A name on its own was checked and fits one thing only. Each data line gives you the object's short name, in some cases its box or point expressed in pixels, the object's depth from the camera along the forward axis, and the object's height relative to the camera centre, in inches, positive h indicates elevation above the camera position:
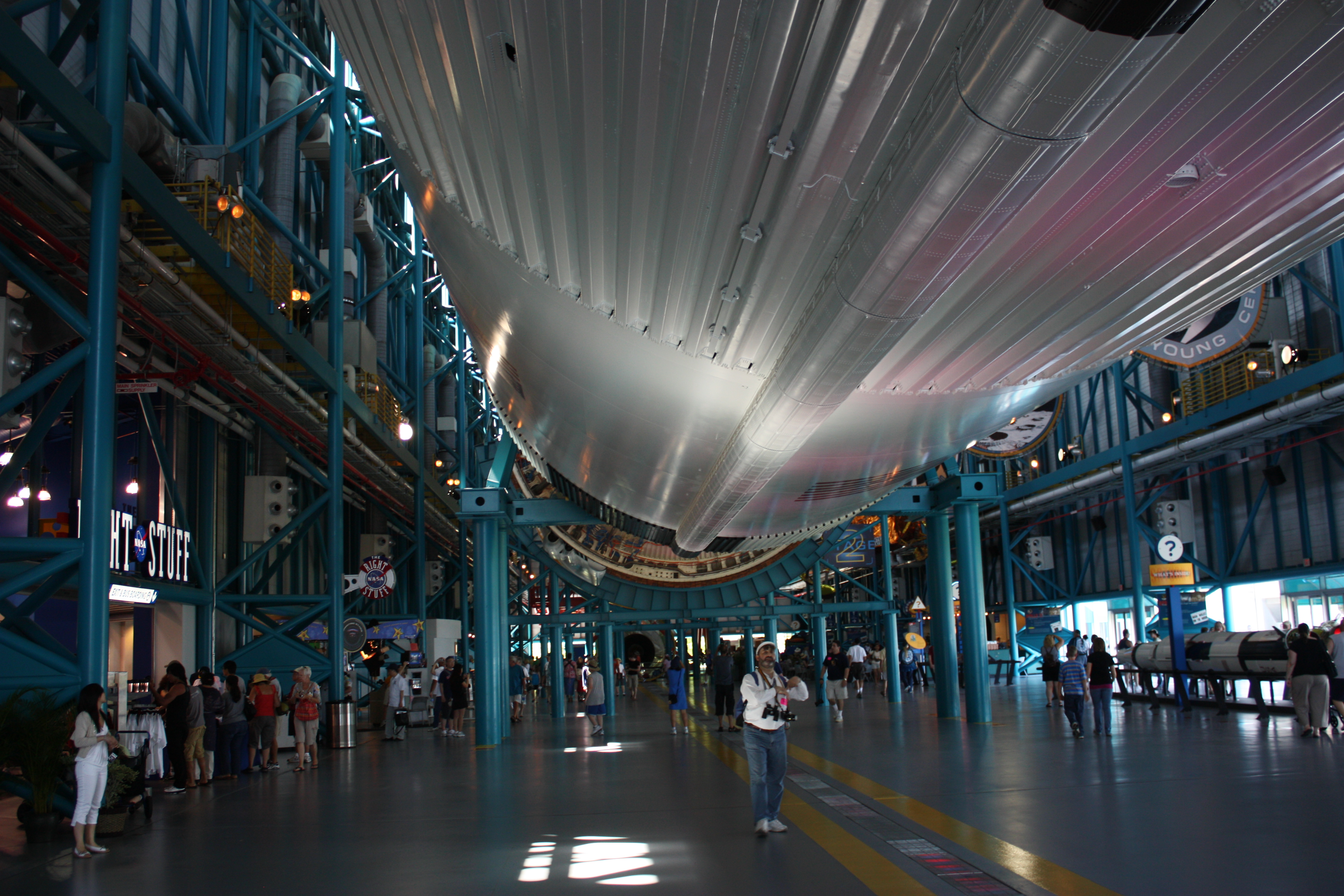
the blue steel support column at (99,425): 365.4 +67.9
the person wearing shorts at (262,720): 563.5 -66.1
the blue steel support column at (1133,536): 1087.0 +35.9
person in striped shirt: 536.1 -64.0
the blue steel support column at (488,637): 644.1 -28.3
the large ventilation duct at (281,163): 900.6 +392.8
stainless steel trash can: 717.3 -90.3
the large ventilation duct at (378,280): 1225.4 +394.0
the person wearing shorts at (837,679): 735.1 -72.0
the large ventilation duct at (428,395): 1499.8 +299.8
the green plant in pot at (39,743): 338.0 -44.4
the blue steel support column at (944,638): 677.9 -41.9
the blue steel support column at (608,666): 943.7 -74.5
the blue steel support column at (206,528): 736.3 +57.0
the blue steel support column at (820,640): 1028.5 -61.2
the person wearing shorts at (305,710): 578.6 -63.9
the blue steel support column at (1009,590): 1445.6 -23.8
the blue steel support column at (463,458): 1268.5 +185.1
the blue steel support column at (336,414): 760.3 +139.5
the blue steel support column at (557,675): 1007.6 -84.8
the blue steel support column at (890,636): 965.2 -56.8
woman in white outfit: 308.2 -48.4
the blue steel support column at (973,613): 632.4 -24.3
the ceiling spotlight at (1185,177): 239.8 +93.6
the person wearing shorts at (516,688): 974.4 -95.6
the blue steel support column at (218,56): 773.9 +424.7
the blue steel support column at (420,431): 1110.4 +188.7
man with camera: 284.5 -43.3
